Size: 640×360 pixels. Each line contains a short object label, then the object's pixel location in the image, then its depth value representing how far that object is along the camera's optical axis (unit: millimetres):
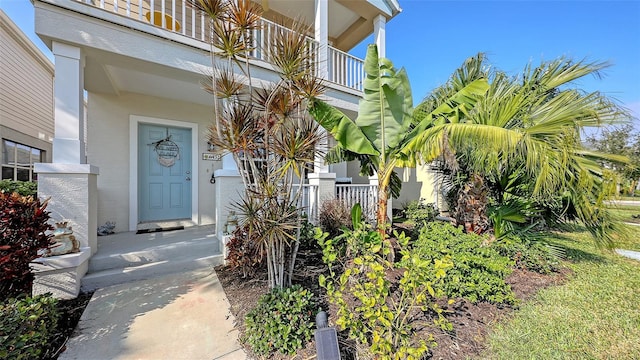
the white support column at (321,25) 5797
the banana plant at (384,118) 4020
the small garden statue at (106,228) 5336
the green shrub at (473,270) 3230
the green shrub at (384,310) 1991
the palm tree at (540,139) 3332
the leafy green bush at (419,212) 7641
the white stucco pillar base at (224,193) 4668
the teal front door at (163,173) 5977
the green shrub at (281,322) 2311
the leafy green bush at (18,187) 5498
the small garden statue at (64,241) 3166
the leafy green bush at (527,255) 4340
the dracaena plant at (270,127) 2709
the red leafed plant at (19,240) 2500
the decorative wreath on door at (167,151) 6168
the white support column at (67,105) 3305
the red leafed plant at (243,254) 3568
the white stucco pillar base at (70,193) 3209
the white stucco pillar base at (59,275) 3021
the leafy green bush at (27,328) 1934
